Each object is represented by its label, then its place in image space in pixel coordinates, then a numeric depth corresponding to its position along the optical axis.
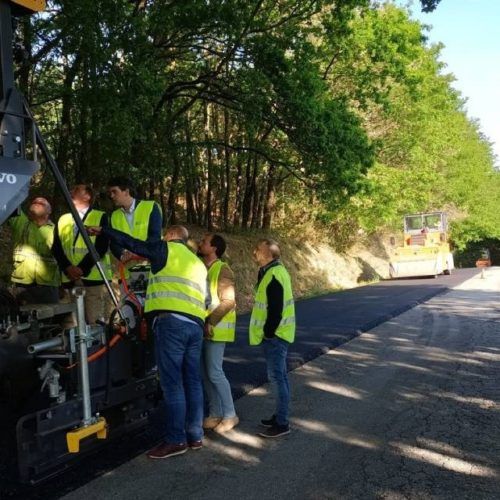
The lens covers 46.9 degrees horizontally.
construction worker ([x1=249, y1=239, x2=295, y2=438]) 5.03
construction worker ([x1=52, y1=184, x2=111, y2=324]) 5.02
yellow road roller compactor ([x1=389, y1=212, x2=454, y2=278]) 25.44
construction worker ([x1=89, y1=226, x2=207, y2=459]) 4.46
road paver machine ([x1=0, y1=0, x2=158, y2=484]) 3.49
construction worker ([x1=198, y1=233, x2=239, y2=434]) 5.10
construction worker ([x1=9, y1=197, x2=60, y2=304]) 5.60
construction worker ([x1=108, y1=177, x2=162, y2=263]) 4.63
